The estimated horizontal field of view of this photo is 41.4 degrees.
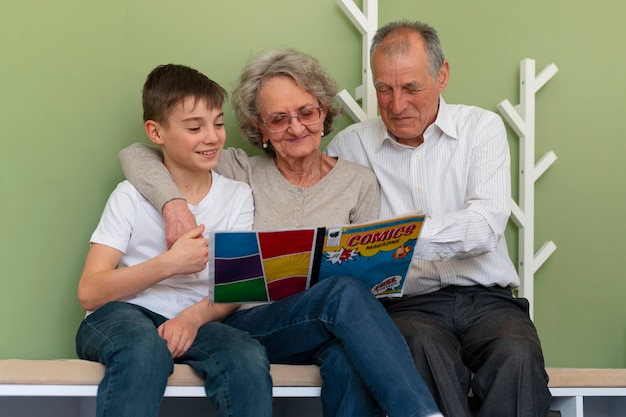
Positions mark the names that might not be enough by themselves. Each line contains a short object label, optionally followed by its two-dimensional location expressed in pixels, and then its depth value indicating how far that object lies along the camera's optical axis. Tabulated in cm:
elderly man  170
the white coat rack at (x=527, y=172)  228
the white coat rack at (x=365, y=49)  217
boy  140
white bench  142
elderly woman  146
